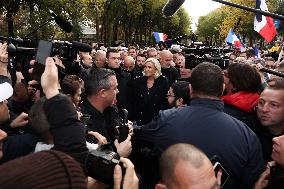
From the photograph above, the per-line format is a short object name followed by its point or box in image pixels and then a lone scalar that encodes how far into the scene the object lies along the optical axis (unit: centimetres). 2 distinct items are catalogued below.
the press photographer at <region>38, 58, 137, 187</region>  143
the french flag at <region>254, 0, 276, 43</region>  465
